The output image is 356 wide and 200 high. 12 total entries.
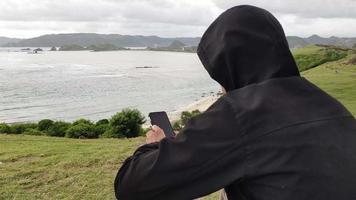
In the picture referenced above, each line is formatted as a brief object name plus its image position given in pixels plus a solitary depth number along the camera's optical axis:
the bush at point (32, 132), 17.33
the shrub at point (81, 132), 16.47
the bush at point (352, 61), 45.38
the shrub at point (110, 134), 16.07
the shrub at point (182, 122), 18.11
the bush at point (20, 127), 18.30
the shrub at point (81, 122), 19.07
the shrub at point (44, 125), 18.82
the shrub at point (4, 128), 17.55
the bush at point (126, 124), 16.67
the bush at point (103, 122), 19.27
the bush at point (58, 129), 17.96
